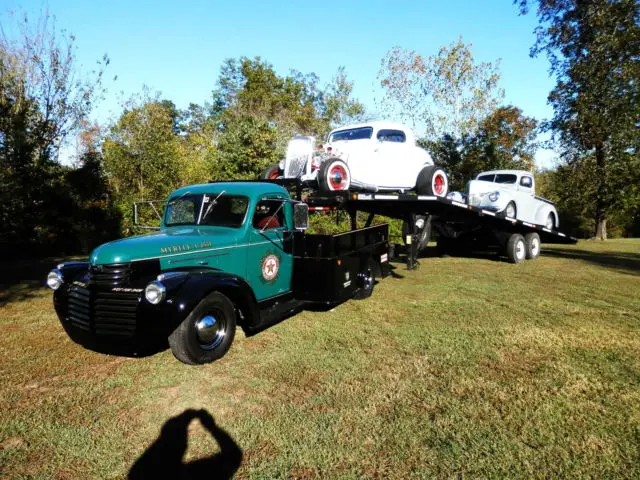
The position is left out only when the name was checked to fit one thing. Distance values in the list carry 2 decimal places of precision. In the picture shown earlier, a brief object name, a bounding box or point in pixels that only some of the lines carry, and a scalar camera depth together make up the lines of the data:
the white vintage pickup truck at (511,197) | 11.04
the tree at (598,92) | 17.61
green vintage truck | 3.67
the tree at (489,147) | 23.19
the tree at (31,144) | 12.03
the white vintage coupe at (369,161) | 7.23
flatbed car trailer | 7.16
